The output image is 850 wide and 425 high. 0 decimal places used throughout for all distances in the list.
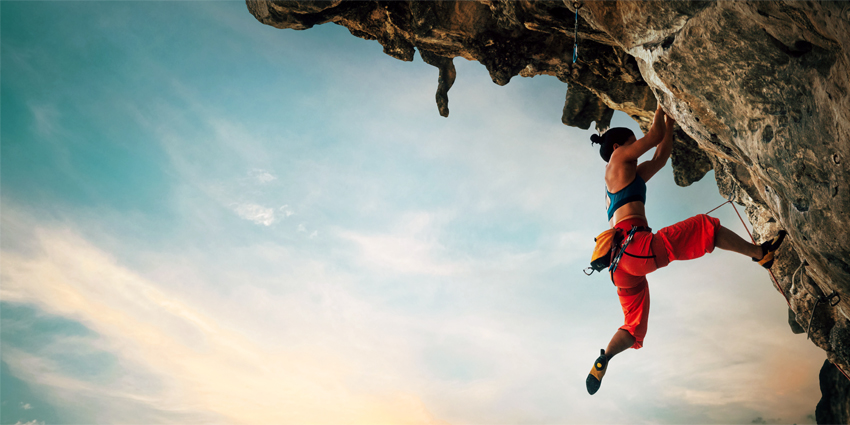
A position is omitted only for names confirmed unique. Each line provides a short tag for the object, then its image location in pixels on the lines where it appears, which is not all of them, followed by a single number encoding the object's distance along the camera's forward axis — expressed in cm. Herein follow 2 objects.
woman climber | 474
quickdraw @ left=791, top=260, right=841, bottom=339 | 528
